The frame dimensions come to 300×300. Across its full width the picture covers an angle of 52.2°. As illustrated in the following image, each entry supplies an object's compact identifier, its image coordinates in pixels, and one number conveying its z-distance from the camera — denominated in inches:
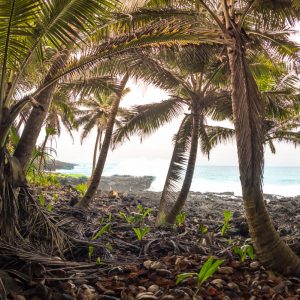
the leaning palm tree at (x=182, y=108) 246.2
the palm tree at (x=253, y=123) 138.5
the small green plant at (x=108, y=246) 157.7
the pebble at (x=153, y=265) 129.1
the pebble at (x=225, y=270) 128.7
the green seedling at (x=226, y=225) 203.8
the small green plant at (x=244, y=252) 141.6
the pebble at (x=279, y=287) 116.5
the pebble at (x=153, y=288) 109.5
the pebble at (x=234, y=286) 115.6
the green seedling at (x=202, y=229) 203.2
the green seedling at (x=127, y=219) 232.2
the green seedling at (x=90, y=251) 138.4
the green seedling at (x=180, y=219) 238.0
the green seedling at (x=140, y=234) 173.3
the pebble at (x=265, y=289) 115.4
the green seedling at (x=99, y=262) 129.0
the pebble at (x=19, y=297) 89.3
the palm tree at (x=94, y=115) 775.2
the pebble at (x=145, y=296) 100.8
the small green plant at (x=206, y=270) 102.4
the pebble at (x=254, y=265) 136.9
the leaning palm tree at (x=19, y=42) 117.9
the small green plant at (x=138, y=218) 237.5
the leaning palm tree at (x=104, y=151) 311.0
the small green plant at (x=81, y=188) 430.6
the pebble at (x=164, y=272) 123.8
